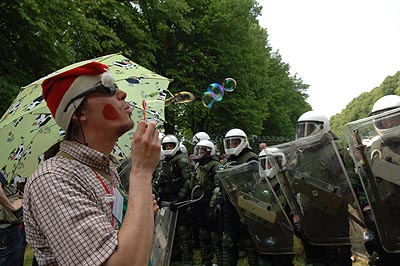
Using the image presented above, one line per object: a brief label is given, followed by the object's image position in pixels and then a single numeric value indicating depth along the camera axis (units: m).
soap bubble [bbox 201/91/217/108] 7.17
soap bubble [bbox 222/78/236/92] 7.69
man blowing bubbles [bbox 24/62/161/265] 1.23
